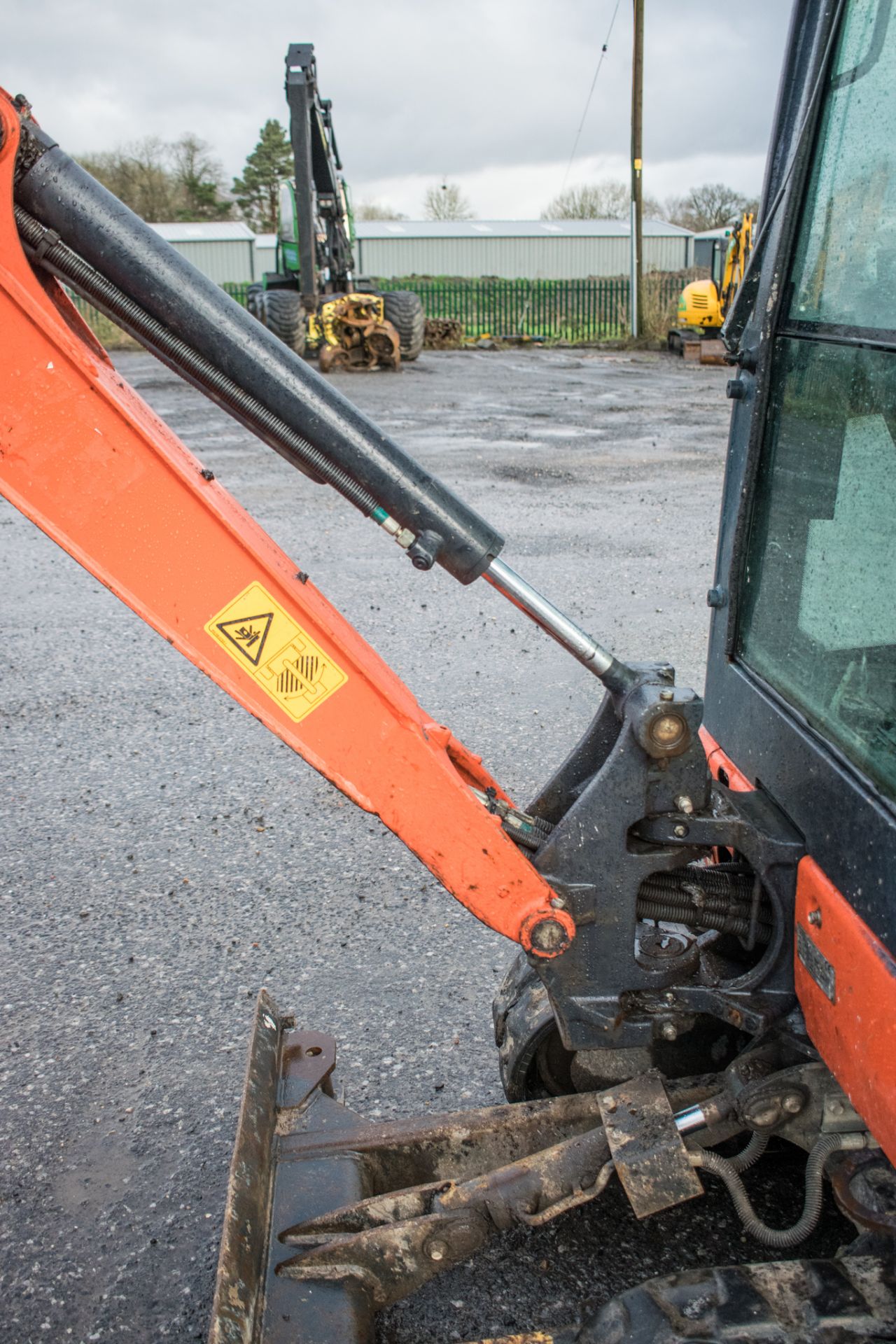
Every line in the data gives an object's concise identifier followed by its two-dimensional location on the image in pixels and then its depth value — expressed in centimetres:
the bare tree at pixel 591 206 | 5956
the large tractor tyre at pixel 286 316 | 1955
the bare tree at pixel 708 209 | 5909
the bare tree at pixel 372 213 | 6240
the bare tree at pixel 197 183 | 6265
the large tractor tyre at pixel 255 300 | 2162
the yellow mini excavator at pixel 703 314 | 2233
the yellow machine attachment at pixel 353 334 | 1972
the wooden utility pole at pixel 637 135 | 2583
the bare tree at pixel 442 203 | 6244
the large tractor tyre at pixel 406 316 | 2148
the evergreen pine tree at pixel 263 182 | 6775
